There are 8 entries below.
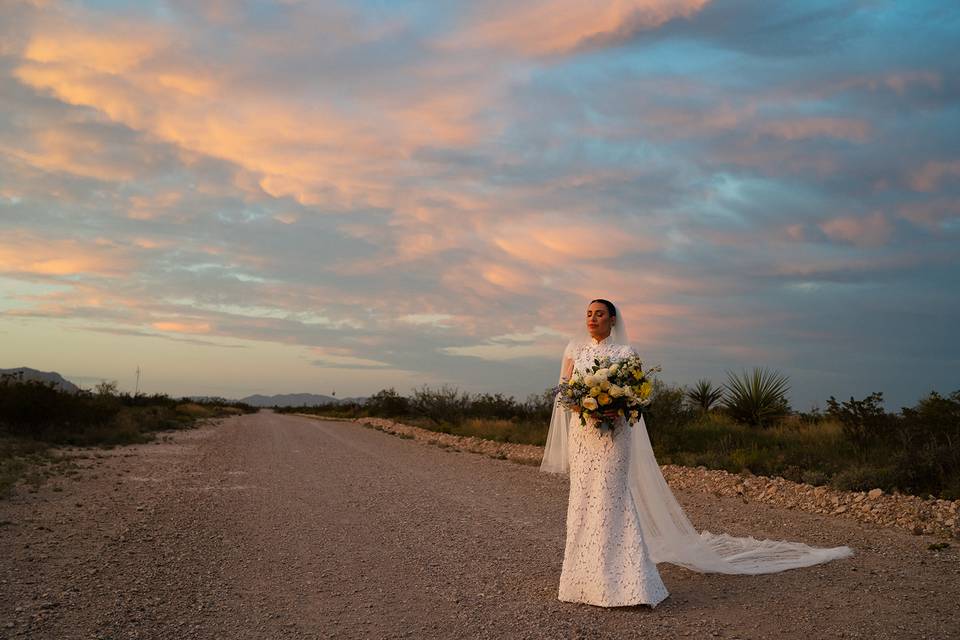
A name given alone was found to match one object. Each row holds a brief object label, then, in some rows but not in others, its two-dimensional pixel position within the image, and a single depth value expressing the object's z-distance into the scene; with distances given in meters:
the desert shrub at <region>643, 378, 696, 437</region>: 19.72
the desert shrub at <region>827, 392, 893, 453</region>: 15.15
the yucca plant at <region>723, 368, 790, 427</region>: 21.70
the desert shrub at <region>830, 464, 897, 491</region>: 11.77
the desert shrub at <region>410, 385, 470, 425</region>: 36.25
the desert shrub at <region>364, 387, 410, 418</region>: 50.59
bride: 5.98
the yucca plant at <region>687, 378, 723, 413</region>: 25.12
